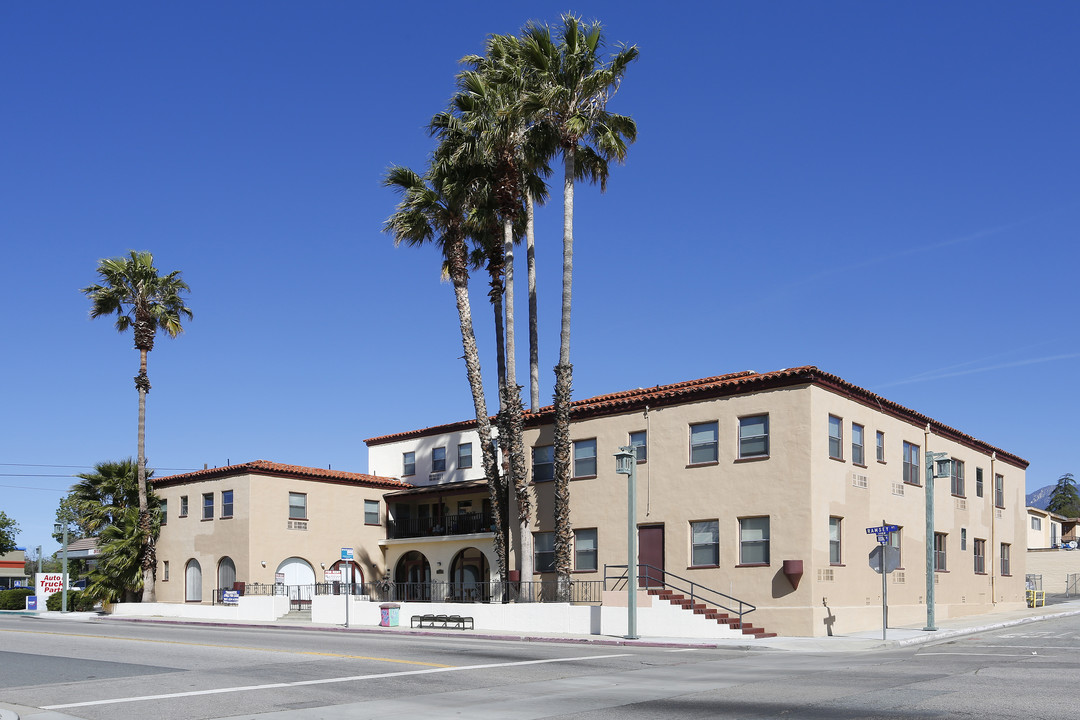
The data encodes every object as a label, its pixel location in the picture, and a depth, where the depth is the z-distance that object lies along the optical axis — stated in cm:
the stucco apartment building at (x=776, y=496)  2936
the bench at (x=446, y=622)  3288
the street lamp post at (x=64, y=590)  5453
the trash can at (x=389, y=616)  3484
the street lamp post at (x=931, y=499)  3017
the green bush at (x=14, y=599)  6309
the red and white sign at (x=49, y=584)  5759
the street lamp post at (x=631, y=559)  2709
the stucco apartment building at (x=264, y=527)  4447
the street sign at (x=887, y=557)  2559
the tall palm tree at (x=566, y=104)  3316
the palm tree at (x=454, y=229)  3603
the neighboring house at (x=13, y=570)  10418
